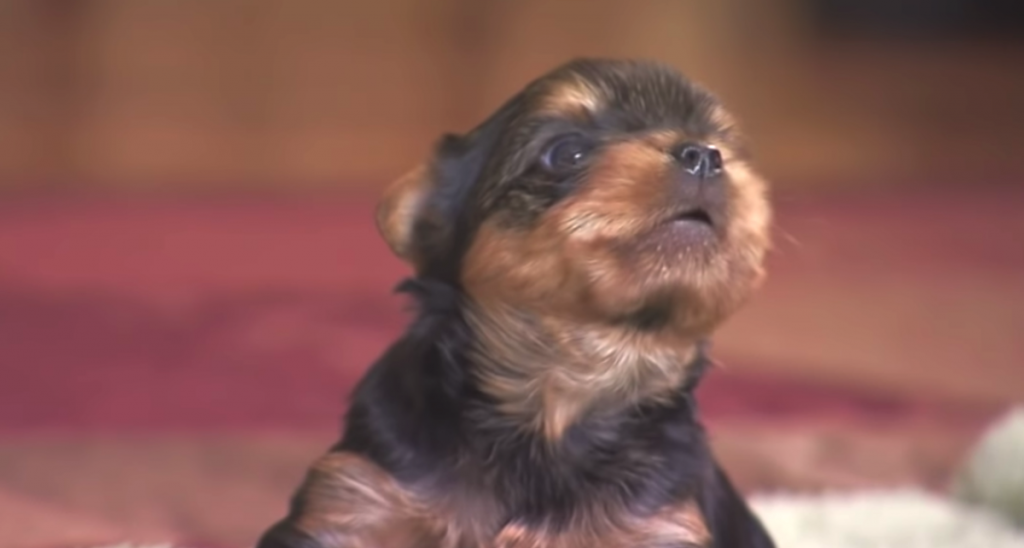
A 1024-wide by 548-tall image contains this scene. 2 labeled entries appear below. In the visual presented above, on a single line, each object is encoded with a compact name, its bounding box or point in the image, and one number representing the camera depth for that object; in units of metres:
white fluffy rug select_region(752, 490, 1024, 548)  1.10
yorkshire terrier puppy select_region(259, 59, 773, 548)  0.99
